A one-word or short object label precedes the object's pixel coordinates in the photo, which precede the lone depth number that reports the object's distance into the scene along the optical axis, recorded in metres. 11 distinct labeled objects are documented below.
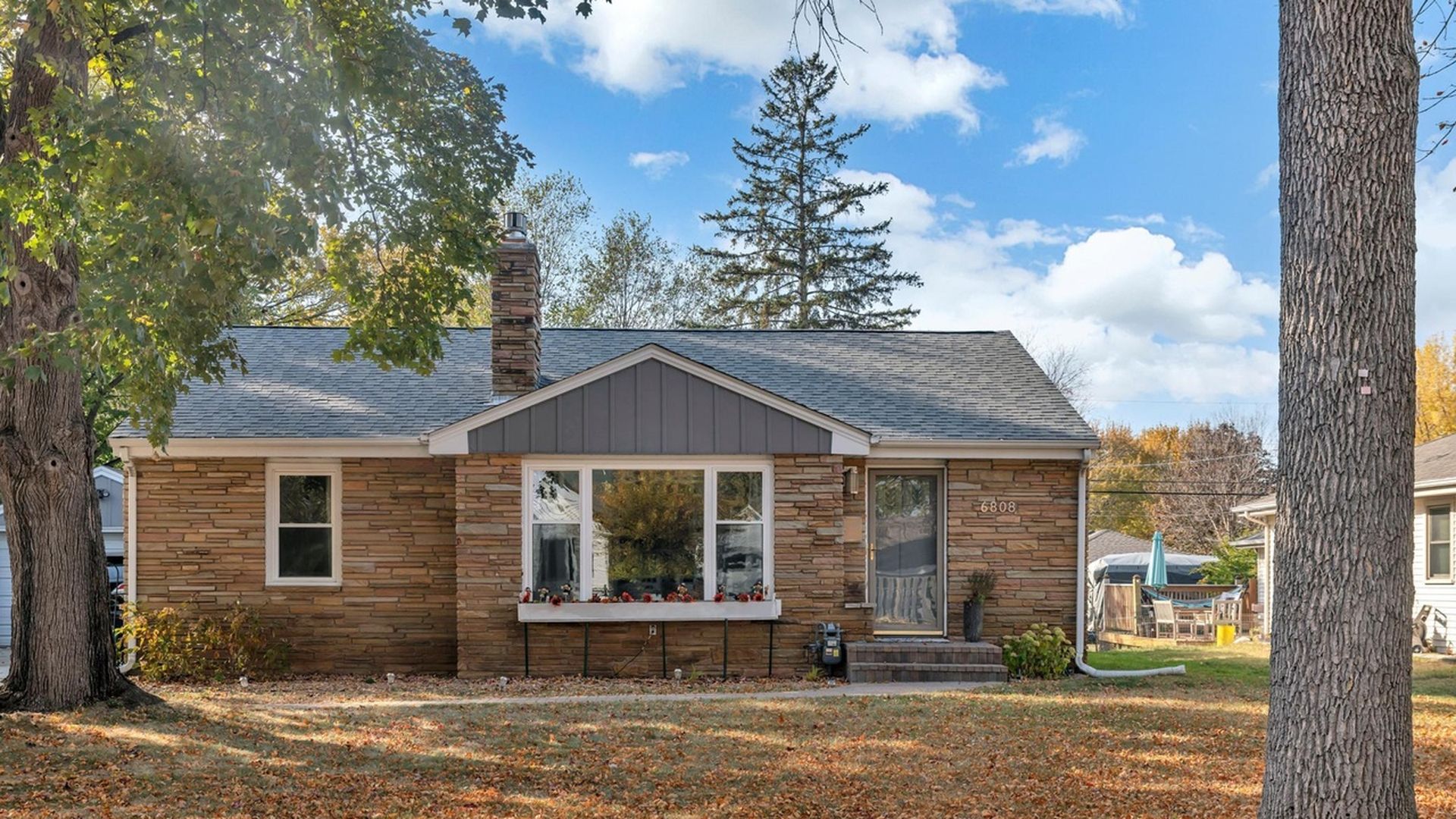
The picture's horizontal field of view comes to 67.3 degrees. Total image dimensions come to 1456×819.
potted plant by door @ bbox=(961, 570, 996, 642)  11.84
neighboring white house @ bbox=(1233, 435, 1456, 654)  15.73
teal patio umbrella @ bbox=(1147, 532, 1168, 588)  21.12
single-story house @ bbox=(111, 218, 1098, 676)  11.41
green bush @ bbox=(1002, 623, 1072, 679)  11.62
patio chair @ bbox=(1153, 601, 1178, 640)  19.12
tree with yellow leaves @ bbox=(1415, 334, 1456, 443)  31.72
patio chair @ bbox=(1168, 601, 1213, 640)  19.14
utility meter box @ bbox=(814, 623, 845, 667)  11.33
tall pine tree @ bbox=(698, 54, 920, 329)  33.12
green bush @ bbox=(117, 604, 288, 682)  11.45
